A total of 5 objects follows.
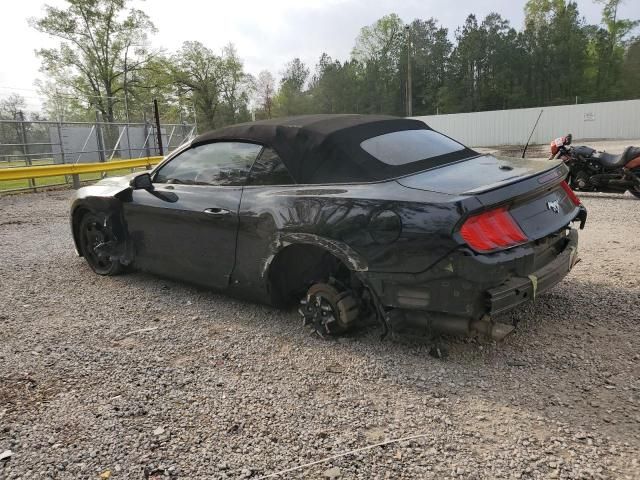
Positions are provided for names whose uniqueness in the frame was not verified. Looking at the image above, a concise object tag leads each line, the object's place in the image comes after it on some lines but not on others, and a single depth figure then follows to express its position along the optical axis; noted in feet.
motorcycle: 27.17
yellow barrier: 38.22
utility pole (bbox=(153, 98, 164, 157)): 46.13
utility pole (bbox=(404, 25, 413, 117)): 126.00
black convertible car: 8.92
